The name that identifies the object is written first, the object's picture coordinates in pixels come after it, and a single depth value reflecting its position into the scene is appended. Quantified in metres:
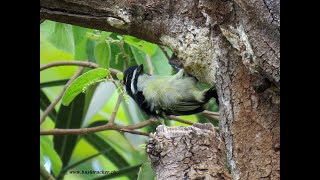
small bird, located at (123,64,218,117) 5.15
